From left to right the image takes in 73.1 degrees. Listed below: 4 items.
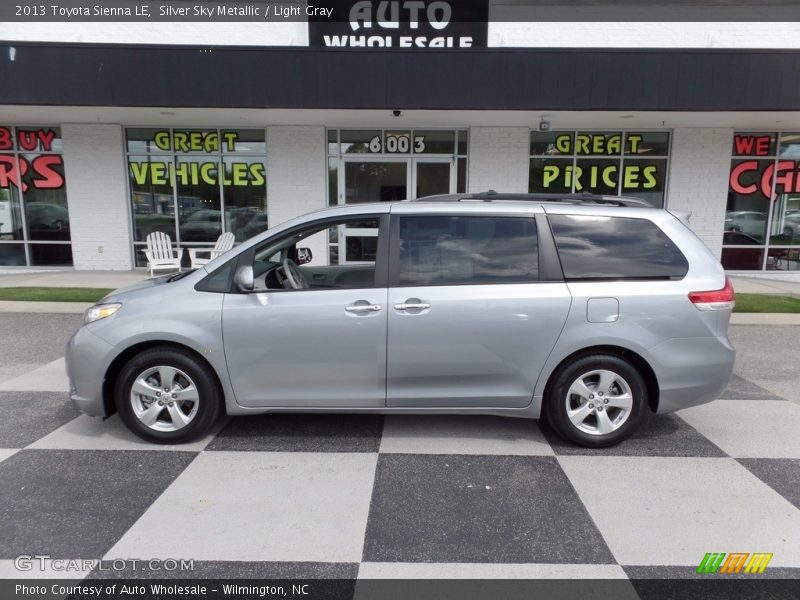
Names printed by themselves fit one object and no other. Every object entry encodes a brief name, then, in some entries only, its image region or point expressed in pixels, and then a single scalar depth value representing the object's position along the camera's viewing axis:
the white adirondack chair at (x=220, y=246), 11.72
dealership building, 9.70
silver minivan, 3.86
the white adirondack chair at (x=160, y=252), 11.63
